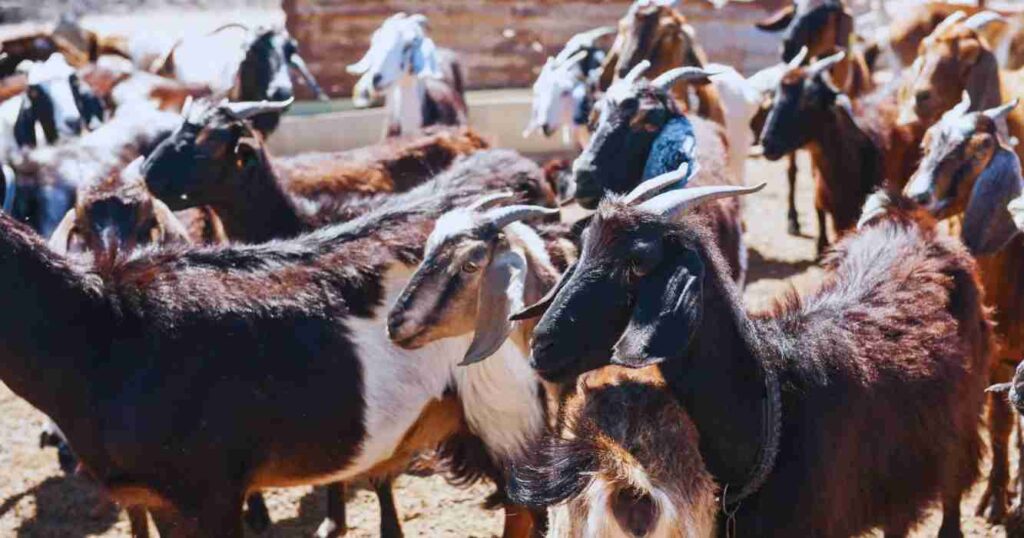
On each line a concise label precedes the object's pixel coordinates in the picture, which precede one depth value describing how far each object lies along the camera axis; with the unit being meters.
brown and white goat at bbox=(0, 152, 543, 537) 4.96
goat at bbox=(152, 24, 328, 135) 9.73
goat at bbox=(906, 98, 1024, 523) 6.11
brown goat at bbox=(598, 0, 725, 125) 9.59
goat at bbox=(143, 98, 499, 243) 6.89
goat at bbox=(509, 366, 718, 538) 3.74
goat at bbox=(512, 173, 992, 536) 3.91
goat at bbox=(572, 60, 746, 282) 6.36
